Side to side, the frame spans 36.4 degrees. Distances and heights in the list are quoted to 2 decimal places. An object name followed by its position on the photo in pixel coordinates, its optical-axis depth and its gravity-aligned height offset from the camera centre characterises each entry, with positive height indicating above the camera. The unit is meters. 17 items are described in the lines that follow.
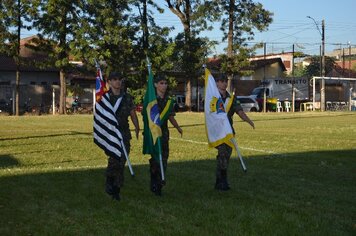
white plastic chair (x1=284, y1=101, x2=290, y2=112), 54.81 +0.38
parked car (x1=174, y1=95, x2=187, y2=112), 51.62 +0.56
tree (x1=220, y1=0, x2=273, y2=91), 50.31 +7.81
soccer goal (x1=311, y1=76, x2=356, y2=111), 70.24 +2.65
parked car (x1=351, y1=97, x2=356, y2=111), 54.28 +0.51
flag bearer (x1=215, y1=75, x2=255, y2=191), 8.90 -0.66
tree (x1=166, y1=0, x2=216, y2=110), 50.09 +8.11
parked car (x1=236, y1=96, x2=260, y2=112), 50.38 +0.52
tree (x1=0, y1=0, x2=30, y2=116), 41.84 +6.50
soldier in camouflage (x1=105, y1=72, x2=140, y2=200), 8.16 -0.23
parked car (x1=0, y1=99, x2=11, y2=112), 44.26 +0.19
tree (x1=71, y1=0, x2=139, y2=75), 43.25 +6.05
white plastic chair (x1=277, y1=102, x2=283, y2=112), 53.55 +0.27
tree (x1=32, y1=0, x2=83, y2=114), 42.50 +6.38
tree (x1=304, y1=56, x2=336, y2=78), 93.06 +7.63
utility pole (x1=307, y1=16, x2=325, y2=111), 55.45 +7.17
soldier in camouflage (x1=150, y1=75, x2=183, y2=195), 8.55 -0.21
